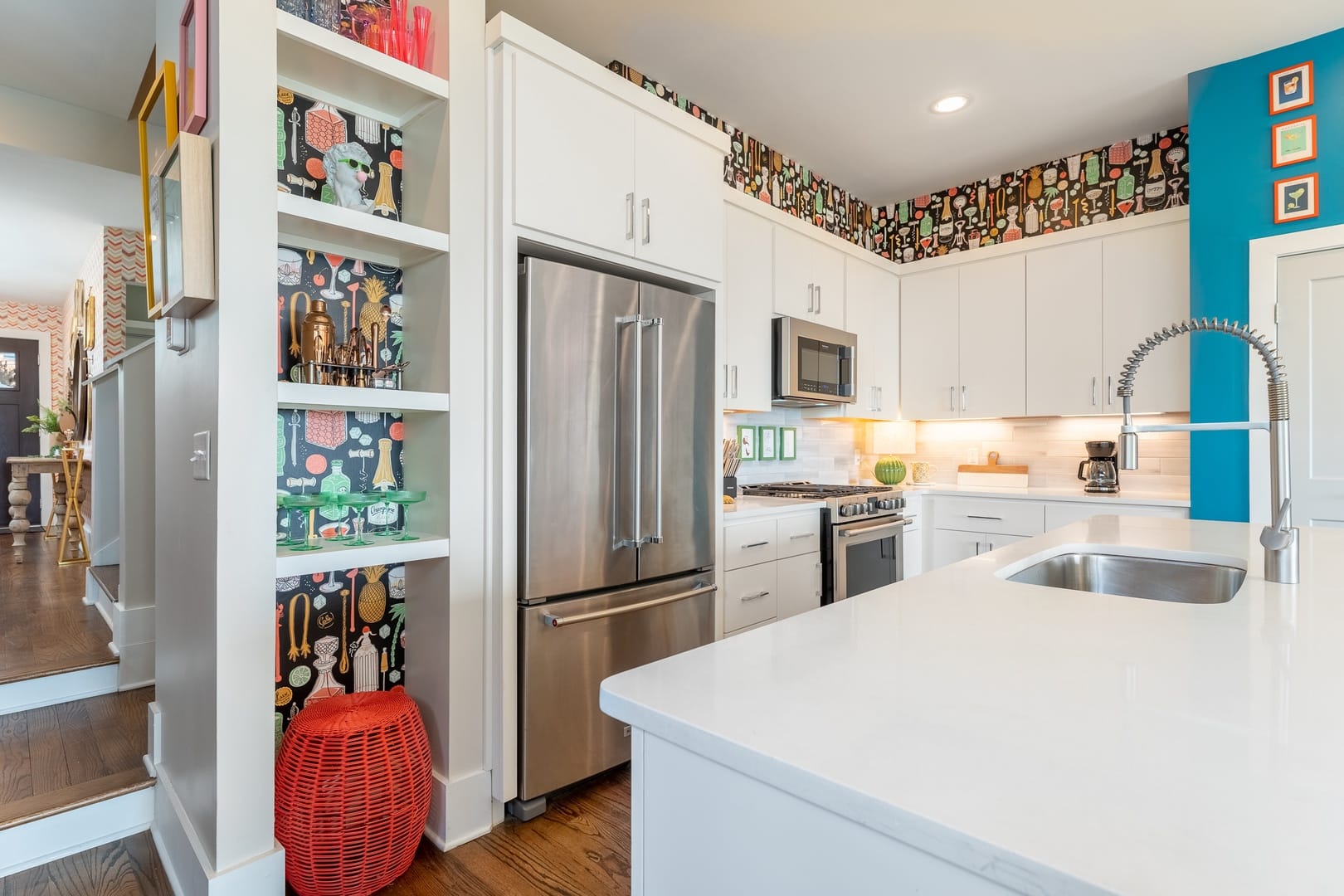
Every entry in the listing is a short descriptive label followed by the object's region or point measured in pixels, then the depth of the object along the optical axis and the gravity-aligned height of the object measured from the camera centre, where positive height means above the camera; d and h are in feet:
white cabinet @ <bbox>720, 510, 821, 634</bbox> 9.66 -1.78
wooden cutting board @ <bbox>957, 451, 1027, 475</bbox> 14.26 -0.44
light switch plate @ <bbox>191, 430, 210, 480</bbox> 5.69 -0.06
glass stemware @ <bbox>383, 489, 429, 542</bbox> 6.68 -0.50
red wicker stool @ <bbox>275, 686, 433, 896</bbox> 5.77 -2.92
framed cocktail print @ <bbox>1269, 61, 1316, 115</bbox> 9.89 +5.04
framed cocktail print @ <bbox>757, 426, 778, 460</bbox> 13.34 +0.06
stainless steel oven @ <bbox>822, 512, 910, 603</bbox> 11.31 -1.83
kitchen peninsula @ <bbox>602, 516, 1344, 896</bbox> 1.67 -0.91
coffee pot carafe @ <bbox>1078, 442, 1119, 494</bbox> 13.03 -0.44
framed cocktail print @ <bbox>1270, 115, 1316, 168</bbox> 9.87 +4.28
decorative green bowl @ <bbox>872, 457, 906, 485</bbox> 14.71 -0.51
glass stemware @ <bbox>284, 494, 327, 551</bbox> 6.16 -0.48
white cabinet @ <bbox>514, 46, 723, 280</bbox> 7.25 +3.11
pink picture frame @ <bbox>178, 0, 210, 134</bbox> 5.64 +3.18
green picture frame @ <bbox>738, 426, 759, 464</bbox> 12.94 +0.08
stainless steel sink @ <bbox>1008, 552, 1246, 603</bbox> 5.47 -1.07
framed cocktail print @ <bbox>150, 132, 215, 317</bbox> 5.38 +1.73
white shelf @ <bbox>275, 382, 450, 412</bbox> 6.05 +0.45
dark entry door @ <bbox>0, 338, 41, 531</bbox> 24.70 +1.81
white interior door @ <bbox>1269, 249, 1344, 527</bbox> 9.76 +0.99
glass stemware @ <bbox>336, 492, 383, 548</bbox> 6.34 -0.49
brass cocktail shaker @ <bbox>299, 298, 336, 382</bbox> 6.42 +1.01
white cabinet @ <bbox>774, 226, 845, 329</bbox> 12.21 +3.03
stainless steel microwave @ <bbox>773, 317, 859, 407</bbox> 12.02 +1.47
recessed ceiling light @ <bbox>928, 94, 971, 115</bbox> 11.47 +5.62
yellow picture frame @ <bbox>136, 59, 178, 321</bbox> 6.44 +3.02
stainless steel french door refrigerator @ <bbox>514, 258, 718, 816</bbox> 7.18 -0.59
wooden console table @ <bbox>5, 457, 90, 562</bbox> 18.47 -1.10
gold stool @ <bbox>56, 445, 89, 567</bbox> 16.32 -1.45
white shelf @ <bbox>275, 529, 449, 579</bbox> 5.92 -0.94
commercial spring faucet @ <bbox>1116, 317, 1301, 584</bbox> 4.35 -0.17
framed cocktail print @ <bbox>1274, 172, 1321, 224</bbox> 9.83 +3.46
